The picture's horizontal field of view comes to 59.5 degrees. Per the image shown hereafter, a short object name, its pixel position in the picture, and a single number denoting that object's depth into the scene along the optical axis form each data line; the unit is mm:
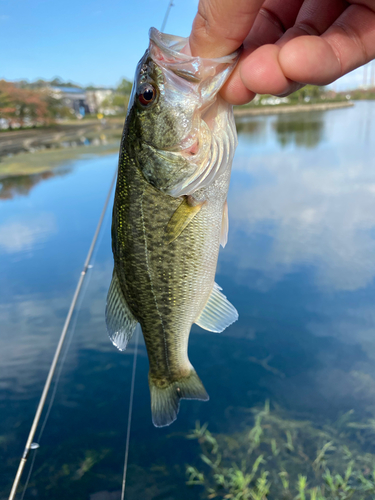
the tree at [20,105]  25159
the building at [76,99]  53250
